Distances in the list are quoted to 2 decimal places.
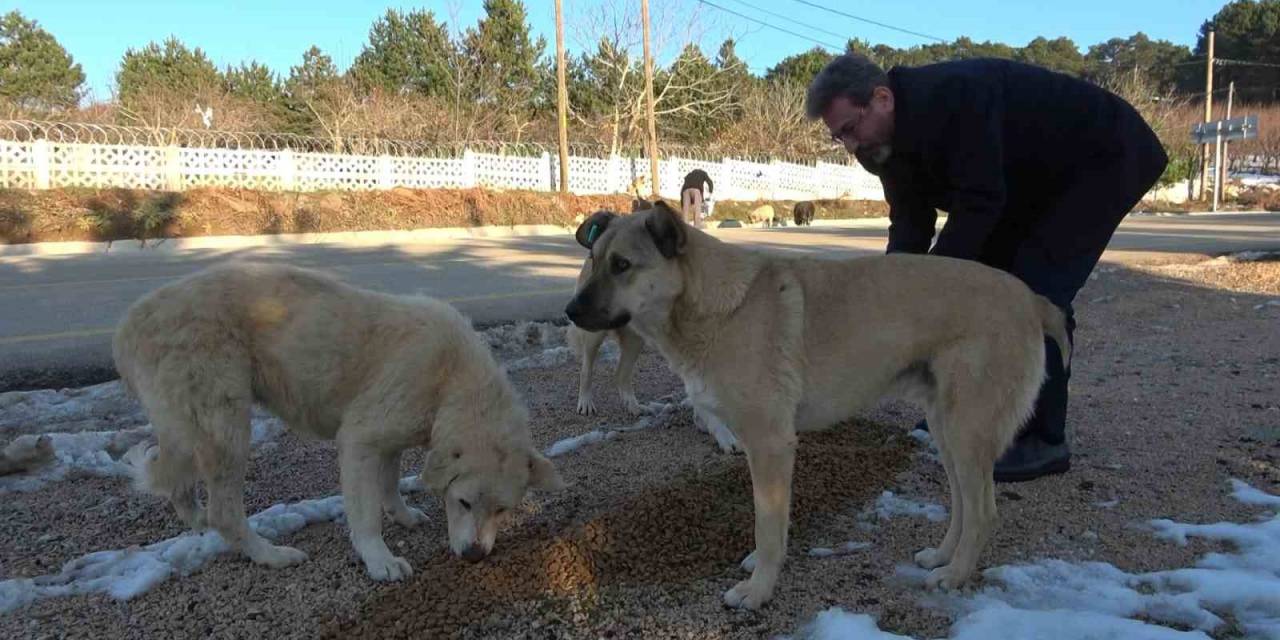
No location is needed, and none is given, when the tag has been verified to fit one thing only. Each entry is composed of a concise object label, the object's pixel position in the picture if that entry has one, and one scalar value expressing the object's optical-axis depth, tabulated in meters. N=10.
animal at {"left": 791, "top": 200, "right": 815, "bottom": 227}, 30.94
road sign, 46.00
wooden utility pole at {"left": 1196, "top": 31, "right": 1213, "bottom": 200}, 56.50
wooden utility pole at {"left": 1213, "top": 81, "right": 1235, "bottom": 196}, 51.07
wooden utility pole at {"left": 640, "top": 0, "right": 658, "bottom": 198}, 34.50
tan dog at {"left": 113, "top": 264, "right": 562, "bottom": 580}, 3.40
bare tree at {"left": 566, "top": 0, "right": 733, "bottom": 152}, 43.84
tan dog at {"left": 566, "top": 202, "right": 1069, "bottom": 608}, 3.30
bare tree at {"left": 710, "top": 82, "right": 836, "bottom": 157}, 50.50
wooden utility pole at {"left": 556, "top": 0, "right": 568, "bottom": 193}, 30.96
